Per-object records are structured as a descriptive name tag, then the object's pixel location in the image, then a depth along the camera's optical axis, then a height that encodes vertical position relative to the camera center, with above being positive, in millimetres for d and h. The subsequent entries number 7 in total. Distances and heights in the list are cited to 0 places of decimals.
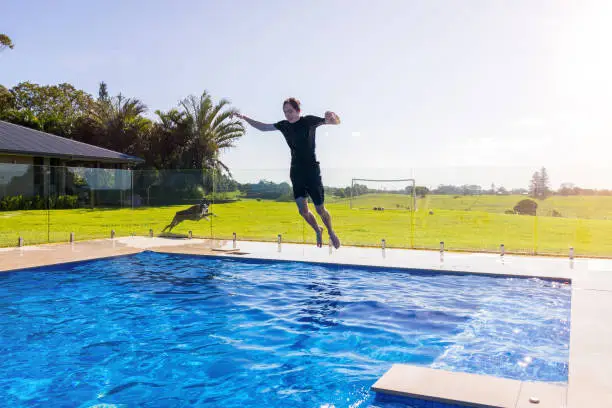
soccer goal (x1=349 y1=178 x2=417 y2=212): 13016 +26
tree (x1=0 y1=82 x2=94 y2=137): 37406 +7705
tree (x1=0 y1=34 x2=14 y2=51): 28203 +8368
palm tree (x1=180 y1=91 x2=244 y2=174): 32812 +4338
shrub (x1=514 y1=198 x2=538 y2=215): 12148 -277
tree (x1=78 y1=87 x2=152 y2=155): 33781 +4597
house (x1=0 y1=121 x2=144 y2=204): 13492 +1377
